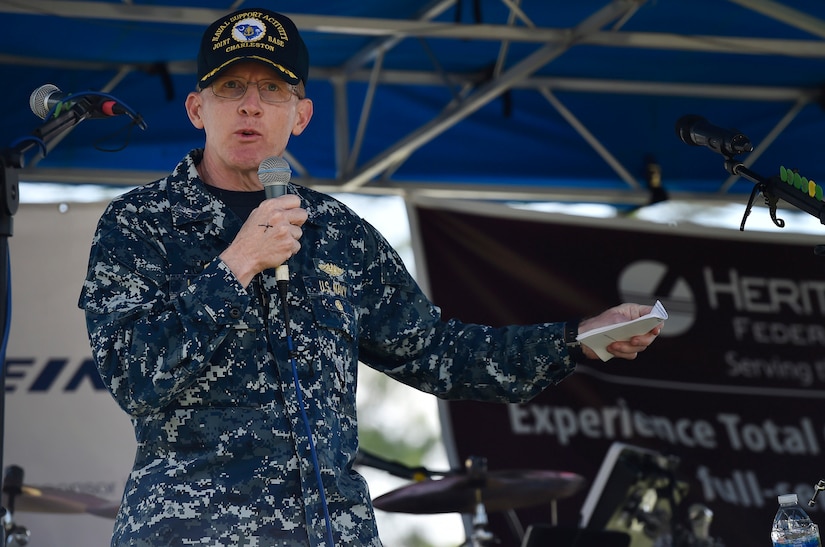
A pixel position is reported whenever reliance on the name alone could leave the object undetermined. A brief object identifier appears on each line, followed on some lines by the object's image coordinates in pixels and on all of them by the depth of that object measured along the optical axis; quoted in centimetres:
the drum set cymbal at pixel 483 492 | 902
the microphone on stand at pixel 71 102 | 530
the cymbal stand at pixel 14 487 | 863
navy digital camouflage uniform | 396
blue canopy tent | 1019
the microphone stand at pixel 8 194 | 476
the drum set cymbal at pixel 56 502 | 934
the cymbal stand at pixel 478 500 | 912
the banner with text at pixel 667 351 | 1175
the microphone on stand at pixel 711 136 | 493
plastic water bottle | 561
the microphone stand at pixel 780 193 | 494
